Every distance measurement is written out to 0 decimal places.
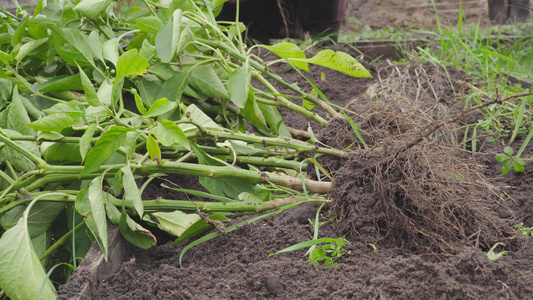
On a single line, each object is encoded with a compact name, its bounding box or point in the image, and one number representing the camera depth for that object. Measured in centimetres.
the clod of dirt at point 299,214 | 177
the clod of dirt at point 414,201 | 171
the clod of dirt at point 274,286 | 162
